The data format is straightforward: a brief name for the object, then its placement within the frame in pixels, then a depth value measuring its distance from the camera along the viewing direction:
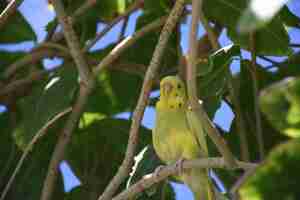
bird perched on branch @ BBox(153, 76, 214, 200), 4.18
